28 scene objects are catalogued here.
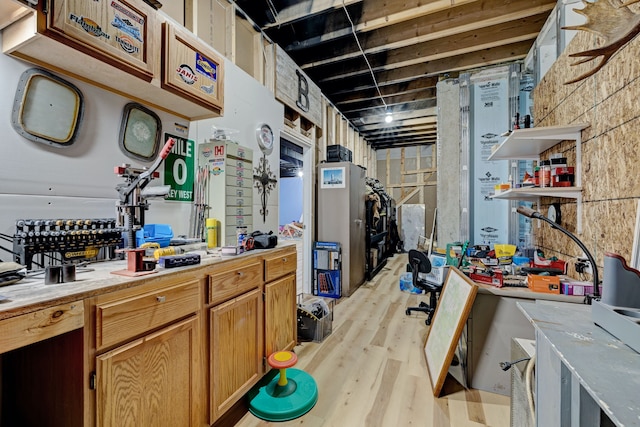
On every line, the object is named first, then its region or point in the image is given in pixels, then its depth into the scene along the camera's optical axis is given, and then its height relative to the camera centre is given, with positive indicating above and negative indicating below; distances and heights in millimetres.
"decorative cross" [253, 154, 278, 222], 2803 +332
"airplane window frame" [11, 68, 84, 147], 1204 +472
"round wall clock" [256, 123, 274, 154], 2742 +762
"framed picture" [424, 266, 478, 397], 1815 -807
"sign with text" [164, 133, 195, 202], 1852 +295
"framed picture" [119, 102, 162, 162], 1590 +478
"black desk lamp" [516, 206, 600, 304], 1277 -200
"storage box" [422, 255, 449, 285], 2891 -691
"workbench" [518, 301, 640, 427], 546 -356
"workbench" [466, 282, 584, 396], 1776 -785
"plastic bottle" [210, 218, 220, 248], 1807 -134
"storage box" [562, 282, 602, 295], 1580 -429
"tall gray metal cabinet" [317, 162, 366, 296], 3965 +6
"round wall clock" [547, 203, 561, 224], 2109 +11
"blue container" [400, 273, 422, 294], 4117 -1106
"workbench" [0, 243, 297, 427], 861 -528
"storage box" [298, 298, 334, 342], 2574 -1055
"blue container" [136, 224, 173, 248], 1445 -128
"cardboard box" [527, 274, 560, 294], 1656 -432
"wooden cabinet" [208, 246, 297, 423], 1405 -651
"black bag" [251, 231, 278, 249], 1893 -199
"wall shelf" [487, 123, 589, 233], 1758 +515
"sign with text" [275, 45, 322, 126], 3168 +1590
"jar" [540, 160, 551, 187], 1870 +253
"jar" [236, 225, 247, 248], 1758 -150
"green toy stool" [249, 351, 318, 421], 1625 -1164
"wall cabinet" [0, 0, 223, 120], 1093 +737
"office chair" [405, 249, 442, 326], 2951 -682
